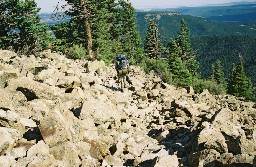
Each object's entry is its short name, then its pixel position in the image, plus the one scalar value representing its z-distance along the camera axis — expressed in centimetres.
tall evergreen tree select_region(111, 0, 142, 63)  4100
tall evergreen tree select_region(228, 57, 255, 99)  4763
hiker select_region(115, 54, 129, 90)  1218
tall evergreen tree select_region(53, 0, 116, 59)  2604
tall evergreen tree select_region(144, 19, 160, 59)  5105
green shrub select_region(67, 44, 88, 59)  2022
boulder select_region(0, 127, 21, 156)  557
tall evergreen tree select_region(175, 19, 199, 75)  5645
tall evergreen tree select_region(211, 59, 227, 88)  7076
